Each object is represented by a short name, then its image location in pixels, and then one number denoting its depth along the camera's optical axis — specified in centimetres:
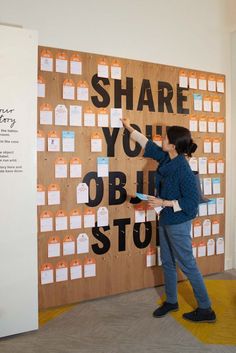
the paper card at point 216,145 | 361
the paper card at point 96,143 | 294
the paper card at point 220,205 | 367
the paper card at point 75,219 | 290
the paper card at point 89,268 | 298
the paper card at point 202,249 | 356
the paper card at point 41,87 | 272
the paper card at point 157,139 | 326
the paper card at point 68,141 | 283
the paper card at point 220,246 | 368
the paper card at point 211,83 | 356
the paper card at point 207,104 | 353
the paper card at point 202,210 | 355
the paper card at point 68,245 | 288
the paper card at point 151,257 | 327
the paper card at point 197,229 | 353
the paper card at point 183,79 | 338
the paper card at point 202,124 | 351
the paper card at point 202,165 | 352
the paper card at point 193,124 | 345
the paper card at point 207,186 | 356
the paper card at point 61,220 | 284
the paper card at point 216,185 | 363
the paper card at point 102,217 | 301
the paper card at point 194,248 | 353
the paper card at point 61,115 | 279
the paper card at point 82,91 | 288
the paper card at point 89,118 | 291
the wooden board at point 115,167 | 281
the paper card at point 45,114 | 274
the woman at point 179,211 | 251
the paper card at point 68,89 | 282
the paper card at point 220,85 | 362
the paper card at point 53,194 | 280
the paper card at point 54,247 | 282
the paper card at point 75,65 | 285
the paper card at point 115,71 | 302
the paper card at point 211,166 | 359
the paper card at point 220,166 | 365
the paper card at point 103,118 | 297
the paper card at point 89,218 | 296
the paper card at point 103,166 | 298
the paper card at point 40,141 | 273
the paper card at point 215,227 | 366
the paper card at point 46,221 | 278
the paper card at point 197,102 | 346
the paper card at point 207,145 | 355
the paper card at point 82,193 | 291
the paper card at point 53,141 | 278
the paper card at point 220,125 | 363
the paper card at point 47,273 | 279
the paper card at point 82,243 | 294
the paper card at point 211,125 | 357
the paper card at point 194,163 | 347
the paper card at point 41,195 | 275
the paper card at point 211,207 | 361
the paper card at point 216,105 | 359
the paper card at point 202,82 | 350
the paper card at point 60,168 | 281
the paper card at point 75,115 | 285
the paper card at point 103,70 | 296
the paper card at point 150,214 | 325
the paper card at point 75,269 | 292
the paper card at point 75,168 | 287
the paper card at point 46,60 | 273
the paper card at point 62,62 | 279
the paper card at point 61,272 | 286
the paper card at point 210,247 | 363
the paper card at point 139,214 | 319
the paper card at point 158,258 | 332
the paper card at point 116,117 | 303
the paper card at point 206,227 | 359
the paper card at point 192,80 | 344
